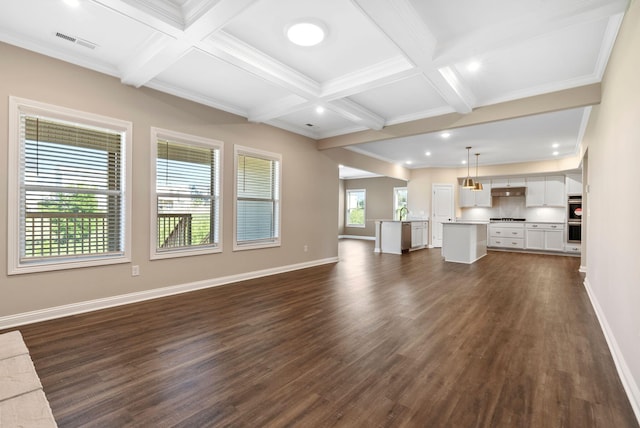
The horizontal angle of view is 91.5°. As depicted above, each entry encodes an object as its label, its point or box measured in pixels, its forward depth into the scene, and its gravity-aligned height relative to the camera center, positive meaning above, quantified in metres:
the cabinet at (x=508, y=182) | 9.27 +0.96
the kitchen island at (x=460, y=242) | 6.94 -0.66
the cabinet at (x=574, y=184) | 8.36 +0.80
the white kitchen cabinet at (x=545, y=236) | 8.57 -0.64
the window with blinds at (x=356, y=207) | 13.12 +0.22
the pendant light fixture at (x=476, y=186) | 7.66 +0.66
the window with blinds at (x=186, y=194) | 4.12 +0.24
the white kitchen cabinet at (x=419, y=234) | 9.23 -0.65
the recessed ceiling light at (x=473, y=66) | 3.34 +1.60
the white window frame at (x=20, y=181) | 2.98 +0.28
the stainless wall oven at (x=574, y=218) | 8.26 -0.12
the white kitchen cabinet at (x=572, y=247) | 8.34 -0.91
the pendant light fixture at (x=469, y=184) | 7.45 +0.70
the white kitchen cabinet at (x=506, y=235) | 9.12 -0.65
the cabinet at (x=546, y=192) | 8.73 +0.62
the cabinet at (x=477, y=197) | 9.74 +0.51
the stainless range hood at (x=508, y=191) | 9.22 +0.67
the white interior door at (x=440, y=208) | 10.08 +0.15
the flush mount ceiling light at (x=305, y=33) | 2.70 +1.61
